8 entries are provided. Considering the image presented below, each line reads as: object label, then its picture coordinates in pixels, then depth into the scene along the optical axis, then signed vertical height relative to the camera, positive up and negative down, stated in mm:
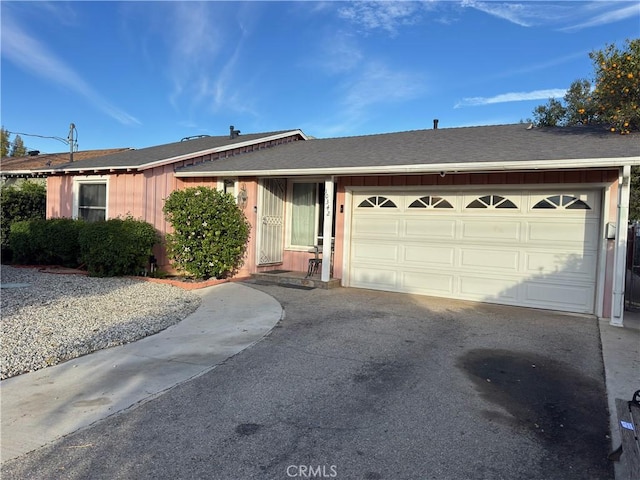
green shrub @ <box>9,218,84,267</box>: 11492 -625
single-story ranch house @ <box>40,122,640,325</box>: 7516 +552
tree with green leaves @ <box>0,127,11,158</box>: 40094 +7053
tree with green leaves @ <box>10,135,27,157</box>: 43822 +7116
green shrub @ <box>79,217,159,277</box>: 10094 -585
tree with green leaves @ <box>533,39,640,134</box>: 7797 +2786
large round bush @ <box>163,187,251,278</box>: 10062 -162
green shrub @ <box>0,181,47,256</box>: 13555 +417
